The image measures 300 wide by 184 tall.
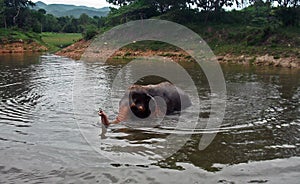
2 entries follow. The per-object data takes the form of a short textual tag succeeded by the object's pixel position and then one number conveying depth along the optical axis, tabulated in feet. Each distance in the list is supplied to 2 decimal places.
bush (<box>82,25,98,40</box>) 186.80
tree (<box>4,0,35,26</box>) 245.86
